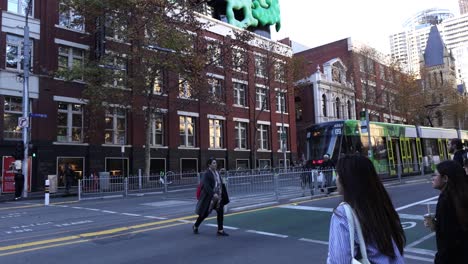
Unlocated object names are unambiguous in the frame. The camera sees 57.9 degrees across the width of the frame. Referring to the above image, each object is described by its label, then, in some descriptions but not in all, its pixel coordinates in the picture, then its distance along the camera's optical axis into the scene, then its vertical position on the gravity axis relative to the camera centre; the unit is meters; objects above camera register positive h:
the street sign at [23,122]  22.27 +3.18
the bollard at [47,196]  18.97 -0.65
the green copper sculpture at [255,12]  42.31 +17.20
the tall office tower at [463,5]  178.50 +68.03
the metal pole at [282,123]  42.31 +4.94
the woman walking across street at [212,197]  10.03 -0.52
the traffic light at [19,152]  22.27 +1.61
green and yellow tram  24.66 +1.62
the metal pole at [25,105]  22.73 +4.25
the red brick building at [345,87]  49.88 +10.30
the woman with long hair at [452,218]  3.65 -0.46
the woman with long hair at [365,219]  2.62 -0.32
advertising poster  24.56 +0.46
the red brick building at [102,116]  26.48 +4.71
